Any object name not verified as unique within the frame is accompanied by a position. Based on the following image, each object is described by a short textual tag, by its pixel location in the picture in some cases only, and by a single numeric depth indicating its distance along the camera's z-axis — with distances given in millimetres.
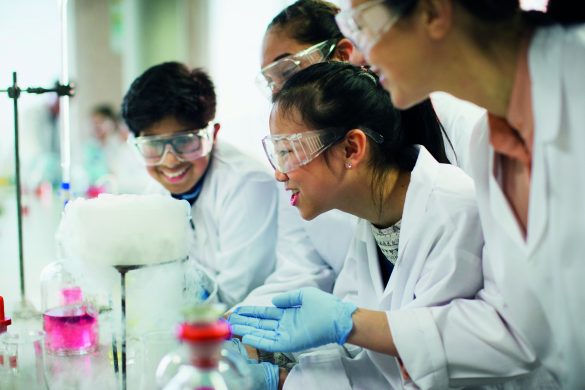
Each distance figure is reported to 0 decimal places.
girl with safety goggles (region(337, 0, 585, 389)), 1153
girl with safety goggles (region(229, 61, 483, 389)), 1478
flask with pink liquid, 1730
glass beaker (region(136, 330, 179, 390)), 1517
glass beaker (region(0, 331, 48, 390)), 1554
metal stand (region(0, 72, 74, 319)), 1967
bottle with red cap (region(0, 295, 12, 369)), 1657
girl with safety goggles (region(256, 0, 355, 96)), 2197
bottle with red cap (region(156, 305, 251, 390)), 872
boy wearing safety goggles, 2385
